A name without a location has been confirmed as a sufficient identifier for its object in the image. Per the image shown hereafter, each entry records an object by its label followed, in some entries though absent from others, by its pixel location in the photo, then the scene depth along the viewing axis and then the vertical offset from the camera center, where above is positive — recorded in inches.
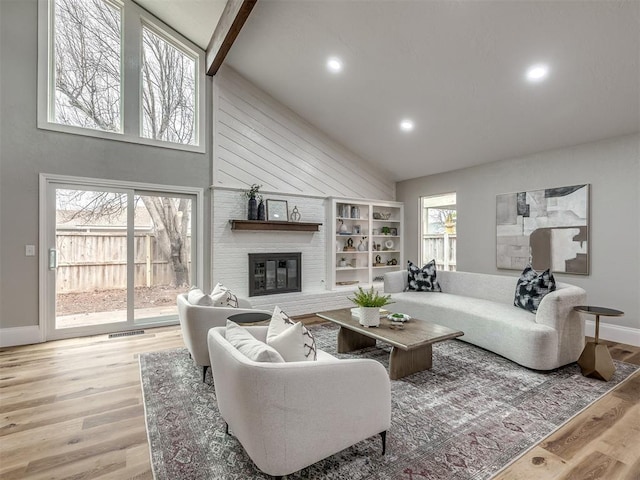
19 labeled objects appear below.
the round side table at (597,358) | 110.3 -41.8
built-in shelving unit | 231.3 -0.5
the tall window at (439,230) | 234.4 +7.9
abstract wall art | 162.2 +5.9
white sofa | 116.6 -32.5
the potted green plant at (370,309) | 122.9 -26.4
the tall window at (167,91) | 182.7 +88.7
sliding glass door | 159.3 -8.1
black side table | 110.9 -27.4
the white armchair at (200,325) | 111.0 -29.6
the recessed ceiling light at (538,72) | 126.8 +68.1
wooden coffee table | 106.9 -33.4
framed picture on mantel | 208.2 +19.7
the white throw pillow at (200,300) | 118.5 -22.2
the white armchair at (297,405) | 56.2 -31.5
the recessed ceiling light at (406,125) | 187.8 +69.2
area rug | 69.0 -48.9
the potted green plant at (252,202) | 197.3 +23.8
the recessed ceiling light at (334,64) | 160.1 +89.9
